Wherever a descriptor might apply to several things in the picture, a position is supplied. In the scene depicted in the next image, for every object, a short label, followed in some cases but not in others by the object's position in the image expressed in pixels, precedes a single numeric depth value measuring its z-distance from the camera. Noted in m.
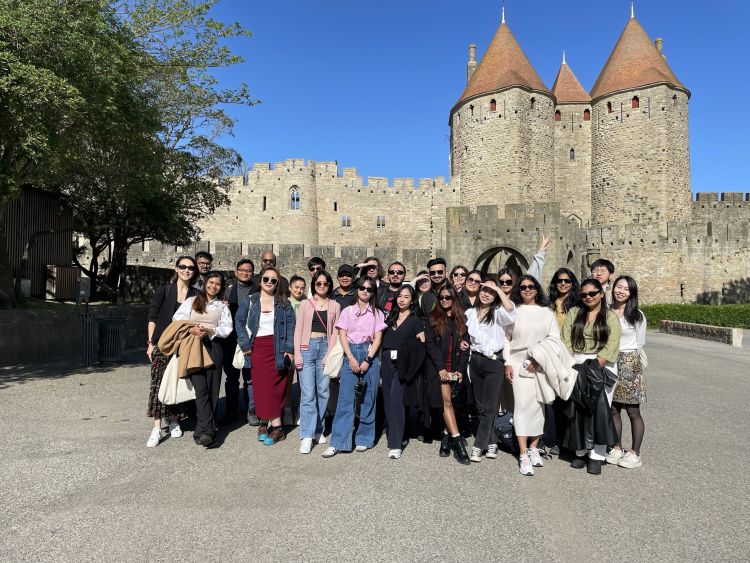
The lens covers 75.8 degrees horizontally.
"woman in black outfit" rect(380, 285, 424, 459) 4.60
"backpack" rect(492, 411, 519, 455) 4.78
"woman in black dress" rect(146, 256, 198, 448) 4.83
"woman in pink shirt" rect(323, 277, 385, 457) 4.68
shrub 18.92
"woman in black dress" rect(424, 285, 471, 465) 4.59
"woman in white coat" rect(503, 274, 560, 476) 4.31
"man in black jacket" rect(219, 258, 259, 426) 5.53
